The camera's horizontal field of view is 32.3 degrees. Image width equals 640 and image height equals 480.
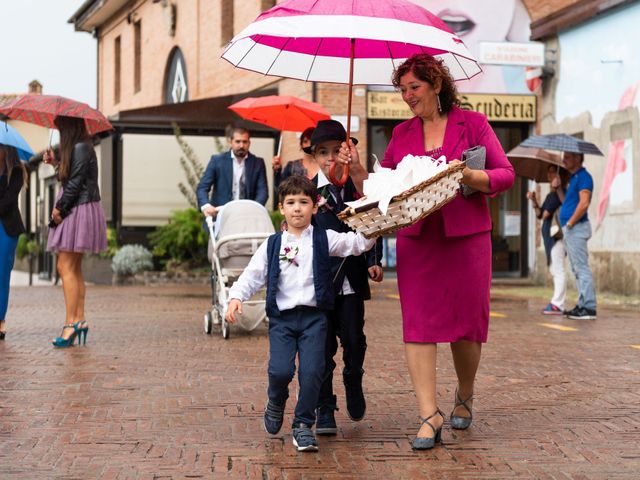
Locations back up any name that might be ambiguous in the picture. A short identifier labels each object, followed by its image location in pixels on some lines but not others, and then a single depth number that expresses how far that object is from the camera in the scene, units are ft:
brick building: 69.26
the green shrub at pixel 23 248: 113.68
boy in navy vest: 17.69
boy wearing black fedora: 18.63
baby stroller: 34.70
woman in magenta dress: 17.88
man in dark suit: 37.29
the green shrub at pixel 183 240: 68.18
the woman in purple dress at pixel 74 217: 31.37
